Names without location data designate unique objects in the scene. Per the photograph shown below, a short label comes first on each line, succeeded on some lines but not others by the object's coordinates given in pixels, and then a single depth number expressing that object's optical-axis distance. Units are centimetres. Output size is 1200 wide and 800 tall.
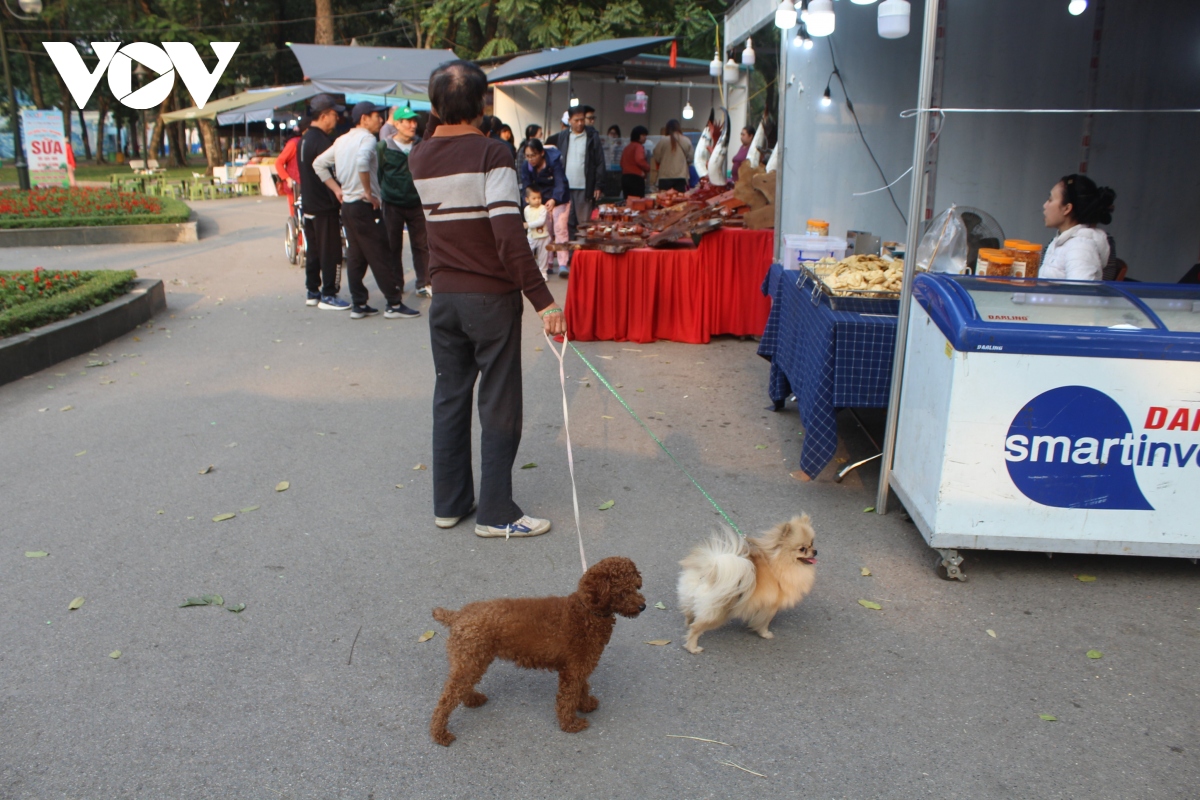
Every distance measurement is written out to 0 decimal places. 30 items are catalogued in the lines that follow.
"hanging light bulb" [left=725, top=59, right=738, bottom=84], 1128
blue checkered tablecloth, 472
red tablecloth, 826
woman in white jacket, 473
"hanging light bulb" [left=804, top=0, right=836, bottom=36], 625
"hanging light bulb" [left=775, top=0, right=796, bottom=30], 688
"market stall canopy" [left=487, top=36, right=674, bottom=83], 1437
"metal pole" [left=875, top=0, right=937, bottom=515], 406
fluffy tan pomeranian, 326
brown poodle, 276
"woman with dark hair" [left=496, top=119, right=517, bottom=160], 1141
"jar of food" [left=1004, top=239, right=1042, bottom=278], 495
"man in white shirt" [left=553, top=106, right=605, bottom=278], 1192
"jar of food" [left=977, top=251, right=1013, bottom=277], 495
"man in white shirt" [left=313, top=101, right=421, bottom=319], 846
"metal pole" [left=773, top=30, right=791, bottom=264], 709
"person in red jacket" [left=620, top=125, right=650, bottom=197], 1564
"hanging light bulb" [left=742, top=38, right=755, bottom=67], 1065
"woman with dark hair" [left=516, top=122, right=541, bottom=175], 1155
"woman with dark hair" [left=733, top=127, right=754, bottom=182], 1238
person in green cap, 852
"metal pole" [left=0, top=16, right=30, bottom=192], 1775
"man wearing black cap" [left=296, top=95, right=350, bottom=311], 891
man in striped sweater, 374
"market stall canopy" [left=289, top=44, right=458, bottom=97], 1836
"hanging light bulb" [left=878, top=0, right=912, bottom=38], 518
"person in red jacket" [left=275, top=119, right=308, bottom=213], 1134
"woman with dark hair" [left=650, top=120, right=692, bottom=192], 1652
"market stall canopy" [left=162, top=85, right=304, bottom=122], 2723
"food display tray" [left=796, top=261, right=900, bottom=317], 497
